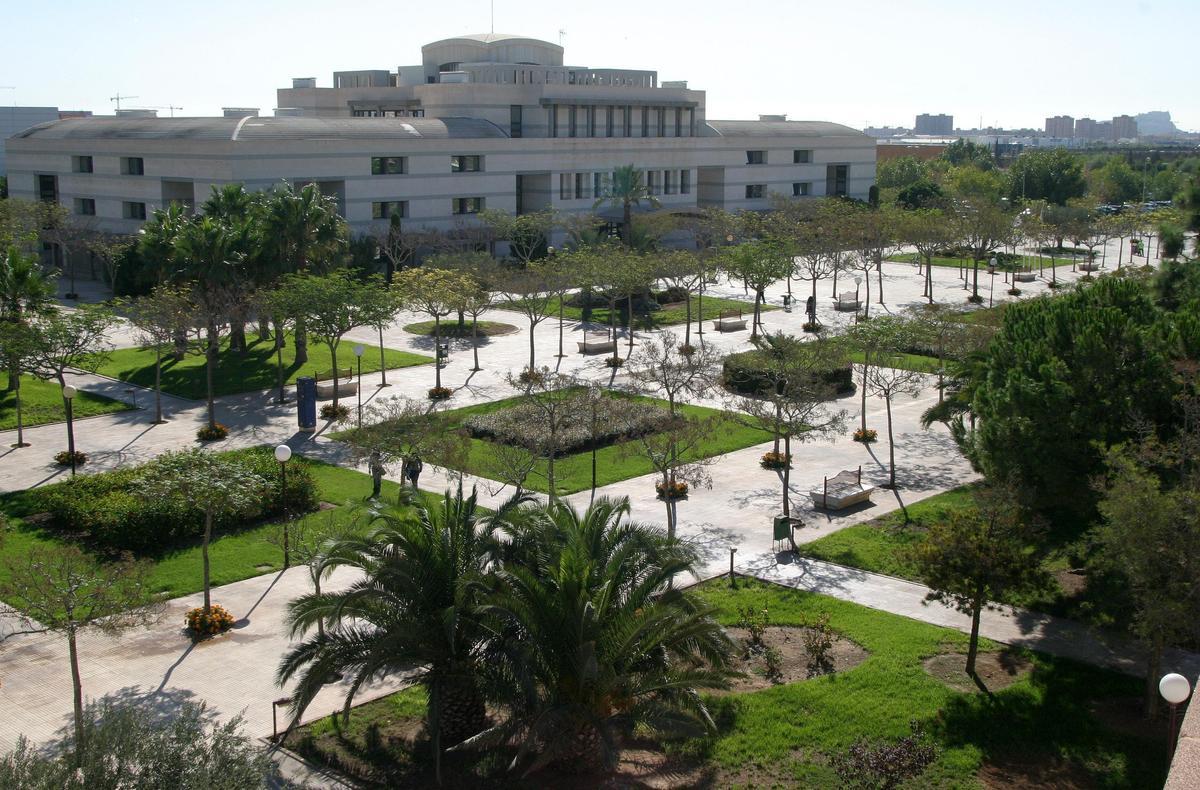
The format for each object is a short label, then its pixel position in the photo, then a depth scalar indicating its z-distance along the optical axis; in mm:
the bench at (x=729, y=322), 54969
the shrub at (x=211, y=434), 35219
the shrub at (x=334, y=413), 37875
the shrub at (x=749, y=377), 40312
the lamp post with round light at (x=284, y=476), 24297
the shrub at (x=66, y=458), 32156
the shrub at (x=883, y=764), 16141
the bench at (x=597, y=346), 48906
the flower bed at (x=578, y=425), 30156
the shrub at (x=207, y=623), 21766
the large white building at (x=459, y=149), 64500
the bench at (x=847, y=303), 60469
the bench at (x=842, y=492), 29500
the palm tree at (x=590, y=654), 15773
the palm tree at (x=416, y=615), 16625
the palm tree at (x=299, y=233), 44219
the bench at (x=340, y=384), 40781
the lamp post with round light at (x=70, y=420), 31297
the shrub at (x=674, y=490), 30203
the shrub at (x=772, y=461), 32594
